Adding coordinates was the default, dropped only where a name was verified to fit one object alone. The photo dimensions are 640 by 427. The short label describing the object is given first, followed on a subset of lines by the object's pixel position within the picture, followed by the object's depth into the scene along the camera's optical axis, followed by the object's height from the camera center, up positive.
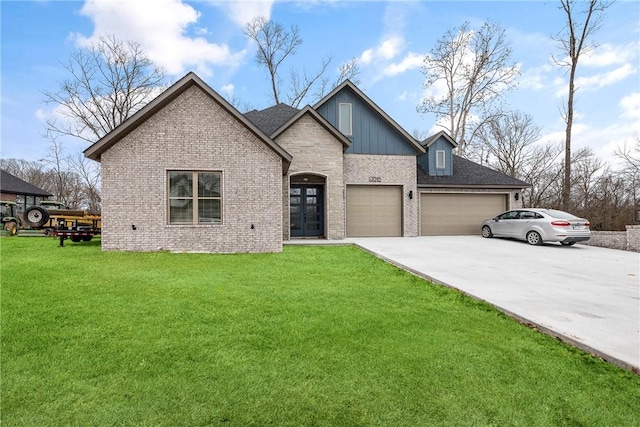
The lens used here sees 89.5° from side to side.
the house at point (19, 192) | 26.77 +2.57
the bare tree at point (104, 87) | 24.30 +10.43
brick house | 9.98 +1.36
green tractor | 15.76 +0.19
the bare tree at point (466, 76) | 23.83 +10.92
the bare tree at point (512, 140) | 26.55 +6.54
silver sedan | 12.17 -0.37
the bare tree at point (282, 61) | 28.16 +13.89
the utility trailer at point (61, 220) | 11.11 -0.03
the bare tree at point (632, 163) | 18.92 +3.20
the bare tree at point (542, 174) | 23.69 +3.36
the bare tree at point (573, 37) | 17.73 +10.29
